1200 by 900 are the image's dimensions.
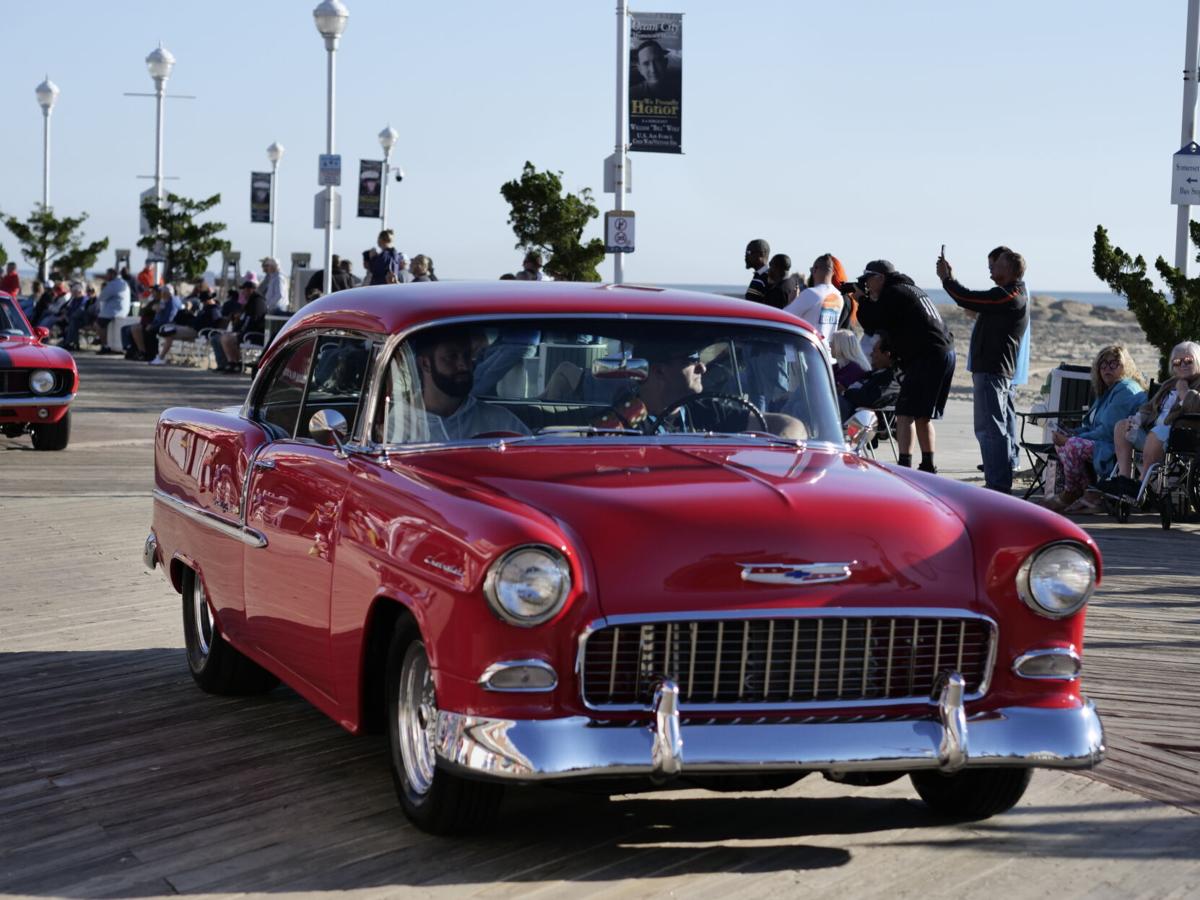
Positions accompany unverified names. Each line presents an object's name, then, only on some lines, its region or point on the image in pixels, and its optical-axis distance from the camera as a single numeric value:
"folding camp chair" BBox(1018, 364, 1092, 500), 17.27
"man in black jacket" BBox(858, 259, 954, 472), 14.61
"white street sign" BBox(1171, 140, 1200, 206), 18.02
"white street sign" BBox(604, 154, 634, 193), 26.41
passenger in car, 6.03
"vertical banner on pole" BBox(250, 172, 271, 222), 52.84
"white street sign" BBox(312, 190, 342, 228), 31.12
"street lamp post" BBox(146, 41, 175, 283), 48.28
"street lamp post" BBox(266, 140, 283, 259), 56.09
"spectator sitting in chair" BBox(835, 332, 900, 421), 16.03
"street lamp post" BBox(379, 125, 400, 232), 51.03
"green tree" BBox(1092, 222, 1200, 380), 16.67
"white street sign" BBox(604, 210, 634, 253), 25.34
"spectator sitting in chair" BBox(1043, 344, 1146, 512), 14.27
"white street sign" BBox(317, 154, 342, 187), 32.38
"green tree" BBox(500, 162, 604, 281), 35.41
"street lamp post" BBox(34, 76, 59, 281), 60.69
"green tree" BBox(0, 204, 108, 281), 60.47
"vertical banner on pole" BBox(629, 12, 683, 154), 25.94
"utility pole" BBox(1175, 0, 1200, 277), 18.52
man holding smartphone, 14.04
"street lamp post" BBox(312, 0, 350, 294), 31.09
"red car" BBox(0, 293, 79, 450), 17.72
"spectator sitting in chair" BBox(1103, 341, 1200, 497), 13.42
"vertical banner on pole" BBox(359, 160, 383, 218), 48.81
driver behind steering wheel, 6.16
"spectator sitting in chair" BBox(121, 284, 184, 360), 36.00
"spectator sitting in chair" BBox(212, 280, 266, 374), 30.62
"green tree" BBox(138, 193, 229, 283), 48.97
